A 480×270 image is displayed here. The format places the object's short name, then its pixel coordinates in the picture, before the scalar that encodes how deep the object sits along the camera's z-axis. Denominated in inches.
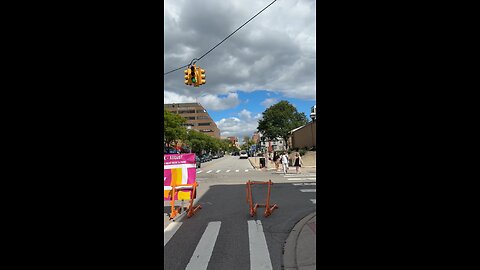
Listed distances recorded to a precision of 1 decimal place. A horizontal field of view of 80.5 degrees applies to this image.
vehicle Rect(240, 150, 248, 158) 2796.8
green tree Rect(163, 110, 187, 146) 1506.9
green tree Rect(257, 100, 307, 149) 3024.1
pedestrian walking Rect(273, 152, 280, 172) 972.1
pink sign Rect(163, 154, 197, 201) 341.7
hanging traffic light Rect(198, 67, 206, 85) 557.4
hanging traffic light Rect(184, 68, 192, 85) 542.9
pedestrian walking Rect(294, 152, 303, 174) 861.2
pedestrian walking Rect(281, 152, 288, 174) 900.7
